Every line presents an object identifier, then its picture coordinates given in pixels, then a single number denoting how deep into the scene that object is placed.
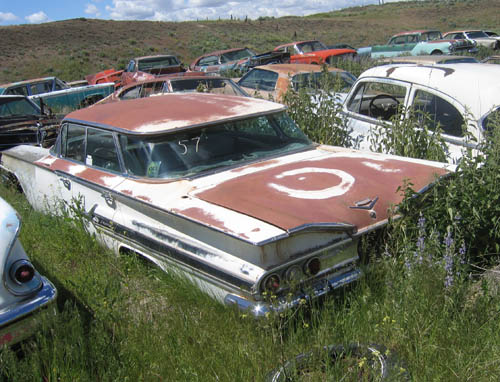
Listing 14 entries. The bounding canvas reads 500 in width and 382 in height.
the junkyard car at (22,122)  7.13
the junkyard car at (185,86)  9.85
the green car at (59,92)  12.62
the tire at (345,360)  2.36
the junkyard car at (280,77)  9.48
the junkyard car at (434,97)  5.09
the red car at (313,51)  16.26
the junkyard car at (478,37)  20.10
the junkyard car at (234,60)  15.76
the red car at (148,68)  13.79
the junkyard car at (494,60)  10.56
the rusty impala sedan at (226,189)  2.88
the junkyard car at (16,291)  2.69
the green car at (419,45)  18.30
